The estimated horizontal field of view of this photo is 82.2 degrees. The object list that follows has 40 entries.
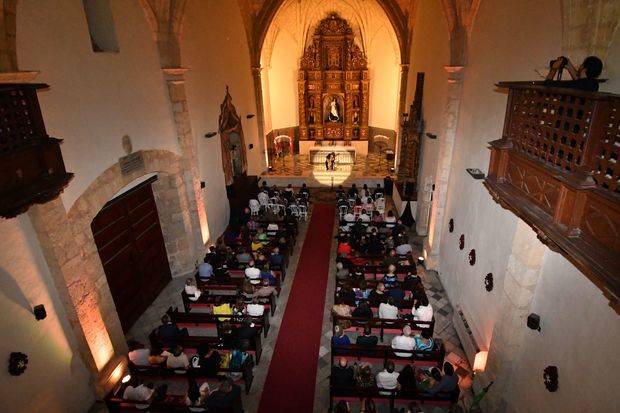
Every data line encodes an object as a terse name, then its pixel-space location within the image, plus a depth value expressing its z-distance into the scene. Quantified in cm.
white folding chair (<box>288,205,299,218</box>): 1536
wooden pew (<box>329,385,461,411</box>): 645
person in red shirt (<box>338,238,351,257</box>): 1127
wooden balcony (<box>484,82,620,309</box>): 318
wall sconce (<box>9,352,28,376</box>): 540
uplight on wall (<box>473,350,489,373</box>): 711
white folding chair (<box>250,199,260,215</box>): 1510
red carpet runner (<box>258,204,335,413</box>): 715
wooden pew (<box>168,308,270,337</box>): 830
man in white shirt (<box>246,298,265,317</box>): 853
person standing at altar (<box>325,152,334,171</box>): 2088
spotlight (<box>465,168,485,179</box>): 730
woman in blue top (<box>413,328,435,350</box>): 745
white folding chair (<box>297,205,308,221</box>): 1544
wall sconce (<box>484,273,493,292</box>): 704
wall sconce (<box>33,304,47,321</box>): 589
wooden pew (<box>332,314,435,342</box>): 800
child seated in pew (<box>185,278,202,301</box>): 917
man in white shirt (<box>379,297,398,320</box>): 824
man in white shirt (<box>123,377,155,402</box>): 648
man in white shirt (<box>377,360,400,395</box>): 659
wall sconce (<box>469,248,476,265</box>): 811
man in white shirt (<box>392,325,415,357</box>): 736
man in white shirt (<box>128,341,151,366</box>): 741
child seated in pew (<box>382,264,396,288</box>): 948
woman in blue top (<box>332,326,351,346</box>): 745
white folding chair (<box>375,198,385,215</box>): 1512
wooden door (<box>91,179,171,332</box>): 852
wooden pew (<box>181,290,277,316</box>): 898
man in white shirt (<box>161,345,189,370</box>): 707
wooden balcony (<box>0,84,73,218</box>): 457
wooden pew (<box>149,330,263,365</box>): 760
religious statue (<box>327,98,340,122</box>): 2402
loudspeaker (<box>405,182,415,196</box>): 1507
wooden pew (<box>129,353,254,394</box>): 704
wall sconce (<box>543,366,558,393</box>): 497
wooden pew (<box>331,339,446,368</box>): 721
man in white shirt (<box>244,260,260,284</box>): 984
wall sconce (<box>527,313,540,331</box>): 548
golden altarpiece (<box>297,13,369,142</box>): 2258
